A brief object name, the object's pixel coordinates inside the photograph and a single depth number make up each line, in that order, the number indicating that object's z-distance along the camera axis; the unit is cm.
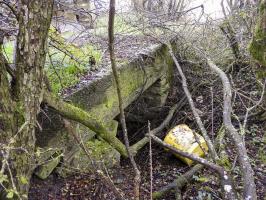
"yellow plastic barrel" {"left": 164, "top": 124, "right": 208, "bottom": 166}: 469
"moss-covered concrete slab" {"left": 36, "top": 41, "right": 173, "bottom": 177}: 343
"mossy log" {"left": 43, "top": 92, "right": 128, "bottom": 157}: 270
